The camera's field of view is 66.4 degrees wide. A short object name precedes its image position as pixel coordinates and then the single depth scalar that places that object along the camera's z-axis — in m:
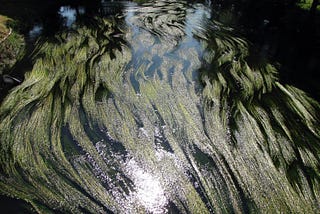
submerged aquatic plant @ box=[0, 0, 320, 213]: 3.31
